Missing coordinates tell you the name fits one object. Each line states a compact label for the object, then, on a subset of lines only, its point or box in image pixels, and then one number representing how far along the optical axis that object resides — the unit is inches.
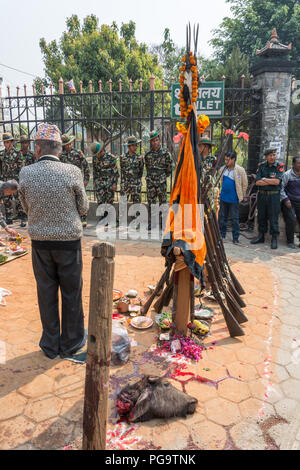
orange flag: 129.4
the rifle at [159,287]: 148.7
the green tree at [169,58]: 919.0
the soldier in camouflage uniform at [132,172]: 326.0
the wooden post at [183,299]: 138.8
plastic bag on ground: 128.2
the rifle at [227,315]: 146.1
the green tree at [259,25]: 716.0
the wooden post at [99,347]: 79.7
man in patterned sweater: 120.2
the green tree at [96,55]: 625.0
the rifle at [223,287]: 151.8
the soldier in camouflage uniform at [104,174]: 325.4
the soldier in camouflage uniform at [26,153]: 341.4
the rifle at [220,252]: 155.6
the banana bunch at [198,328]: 147.1
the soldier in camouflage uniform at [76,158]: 327.9
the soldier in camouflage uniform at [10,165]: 339.0
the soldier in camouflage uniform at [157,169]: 310.7
